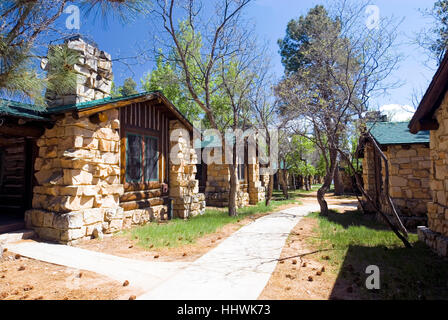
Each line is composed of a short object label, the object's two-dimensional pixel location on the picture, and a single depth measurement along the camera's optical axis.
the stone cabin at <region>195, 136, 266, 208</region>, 13.80
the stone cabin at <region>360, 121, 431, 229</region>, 8.69
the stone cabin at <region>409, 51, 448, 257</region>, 5.14
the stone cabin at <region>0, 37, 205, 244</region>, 5.96
